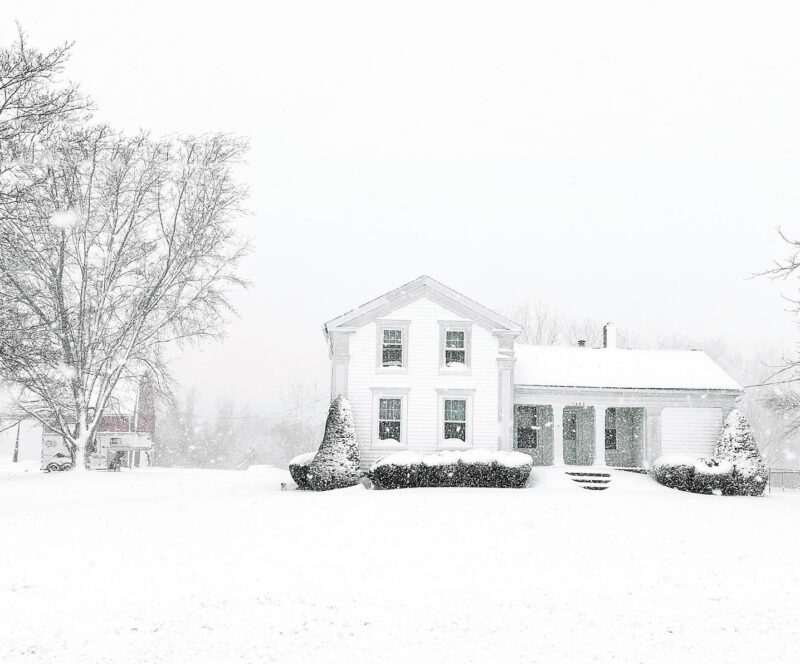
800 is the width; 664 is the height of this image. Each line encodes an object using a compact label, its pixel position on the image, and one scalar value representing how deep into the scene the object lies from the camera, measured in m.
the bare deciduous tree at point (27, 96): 16.72
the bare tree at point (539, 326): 60.53
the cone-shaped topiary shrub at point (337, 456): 24.75
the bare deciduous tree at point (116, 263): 29.16
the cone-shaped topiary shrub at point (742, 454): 25.39
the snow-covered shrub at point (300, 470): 25.17
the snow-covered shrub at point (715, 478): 25.05
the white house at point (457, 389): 27.56
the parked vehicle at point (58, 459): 38.48
